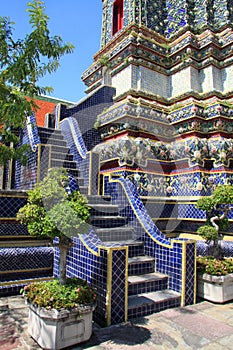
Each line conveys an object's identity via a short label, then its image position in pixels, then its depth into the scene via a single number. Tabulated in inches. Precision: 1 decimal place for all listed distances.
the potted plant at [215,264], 200.7
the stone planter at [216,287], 199.5
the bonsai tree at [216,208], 215.3
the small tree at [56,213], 149.0
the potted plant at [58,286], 137.8
